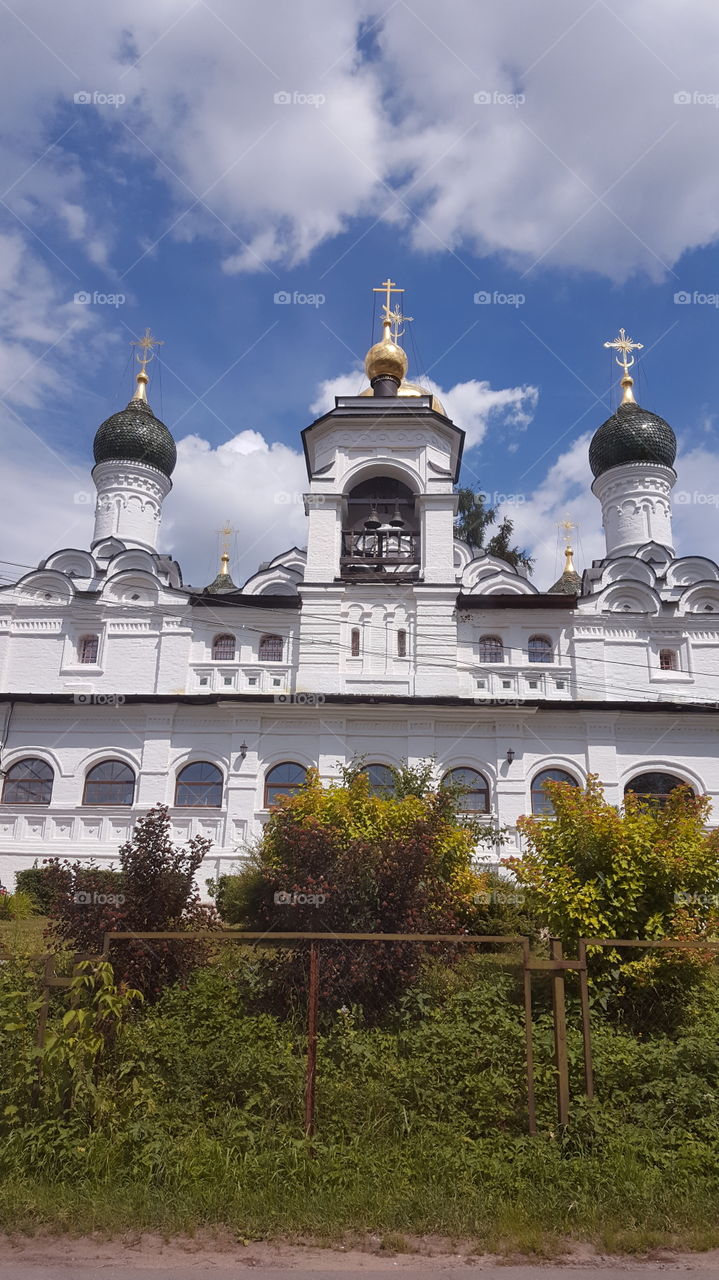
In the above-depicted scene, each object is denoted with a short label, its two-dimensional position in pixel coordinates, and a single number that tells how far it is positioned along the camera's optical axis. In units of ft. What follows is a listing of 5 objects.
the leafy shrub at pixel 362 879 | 26.55
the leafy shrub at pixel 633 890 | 27.25
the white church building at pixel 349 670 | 59.41
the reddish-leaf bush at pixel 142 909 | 26.71
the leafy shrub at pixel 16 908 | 49.37
